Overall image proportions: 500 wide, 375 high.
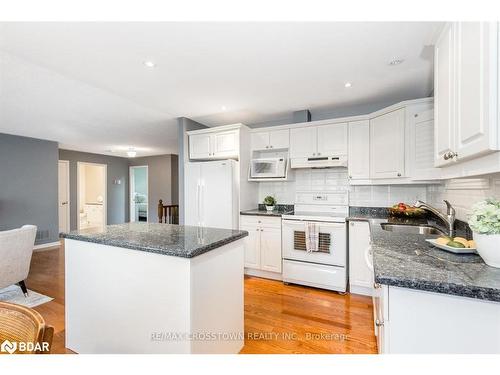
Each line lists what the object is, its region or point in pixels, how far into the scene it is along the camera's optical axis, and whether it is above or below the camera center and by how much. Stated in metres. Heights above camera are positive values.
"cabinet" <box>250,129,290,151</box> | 3.43 +0.70
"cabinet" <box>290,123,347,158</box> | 3.09 +0.62
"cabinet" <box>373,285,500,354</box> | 0.87 -0.52
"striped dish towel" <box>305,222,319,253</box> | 2.86 -0.59
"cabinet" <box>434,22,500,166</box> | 0.88 +0.43
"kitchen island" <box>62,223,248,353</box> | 1.34 -0.64
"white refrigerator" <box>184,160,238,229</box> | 3.29 -0.09
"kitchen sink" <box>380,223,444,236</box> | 2.18 -0.39
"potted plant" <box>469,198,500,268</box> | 1.00 -0.18
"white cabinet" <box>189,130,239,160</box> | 3.43 +0.63
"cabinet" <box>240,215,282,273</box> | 3.16 -0.75
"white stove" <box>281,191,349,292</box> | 2.79 -0.78
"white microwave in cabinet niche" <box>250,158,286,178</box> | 3.39 +0.29
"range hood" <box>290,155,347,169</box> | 3.08 +0.34
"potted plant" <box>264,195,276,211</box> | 3.61 -0.23
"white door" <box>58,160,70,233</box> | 6.02 -0.17
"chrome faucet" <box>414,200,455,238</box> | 1.78 -0.25
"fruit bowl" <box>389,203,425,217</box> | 2.57 -0.26
